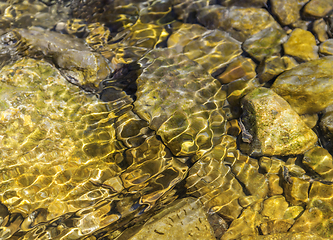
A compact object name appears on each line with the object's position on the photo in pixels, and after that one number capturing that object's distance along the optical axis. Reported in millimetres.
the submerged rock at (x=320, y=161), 3057
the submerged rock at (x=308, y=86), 3195
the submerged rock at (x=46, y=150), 2825
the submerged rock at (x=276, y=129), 3062
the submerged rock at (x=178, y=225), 2576
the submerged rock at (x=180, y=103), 3072
